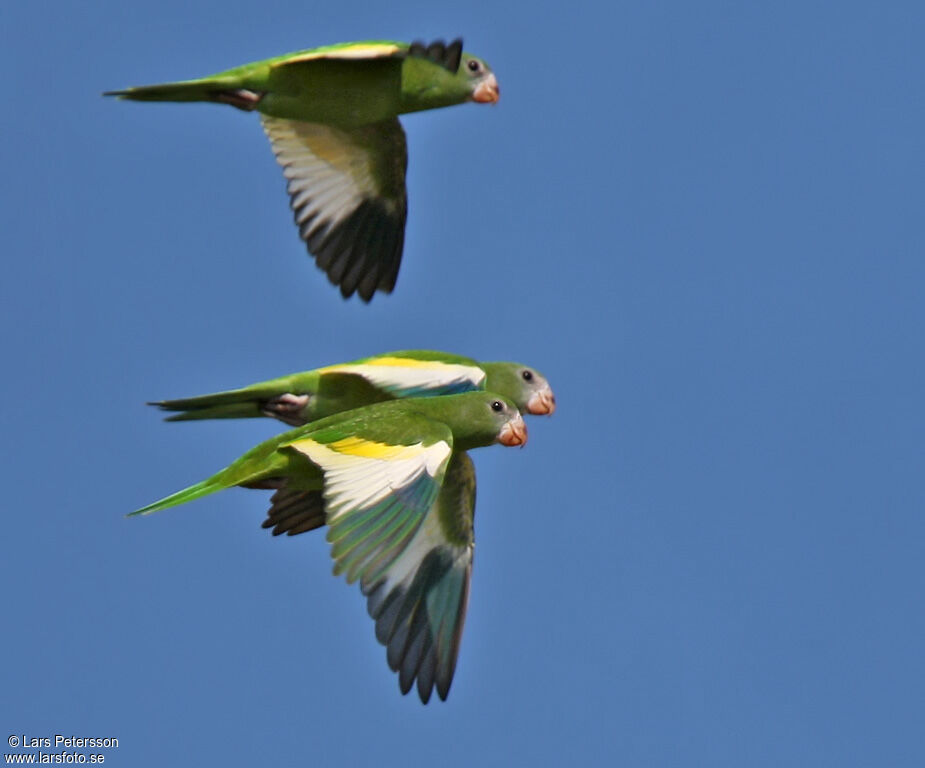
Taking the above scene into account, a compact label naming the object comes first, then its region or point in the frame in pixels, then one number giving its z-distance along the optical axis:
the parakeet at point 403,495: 13.84
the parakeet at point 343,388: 16.17
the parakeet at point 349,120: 16.31
